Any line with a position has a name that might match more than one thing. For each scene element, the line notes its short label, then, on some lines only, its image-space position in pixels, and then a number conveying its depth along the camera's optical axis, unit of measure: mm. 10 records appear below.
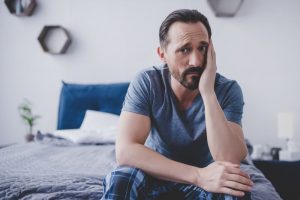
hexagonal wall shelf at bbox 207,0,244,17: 2768
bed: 1199
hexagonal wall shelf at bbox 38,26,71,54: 3047
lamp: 2418
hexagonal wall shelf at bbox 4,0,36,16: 3011
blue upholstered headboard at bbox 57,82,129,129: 2756
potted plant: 2885
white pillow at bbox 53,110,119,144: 2356
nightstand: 2162
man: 1081
